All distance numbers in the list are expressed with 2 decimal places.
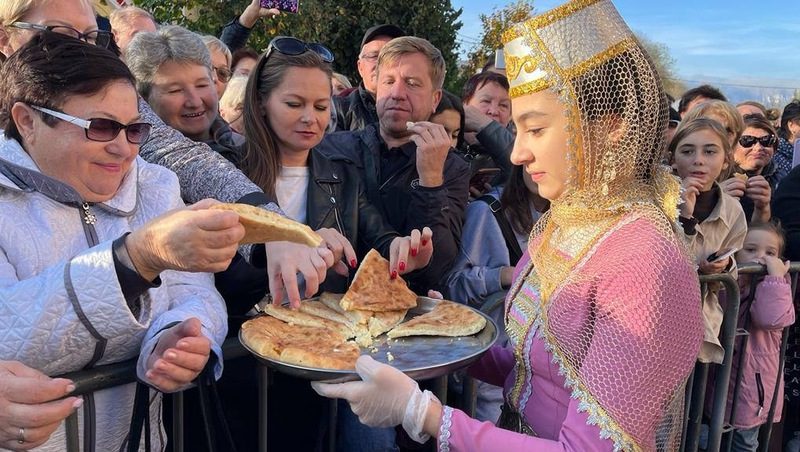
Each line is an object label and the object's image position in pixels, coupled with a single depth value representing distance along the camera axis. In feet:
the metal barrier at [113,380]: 5.51
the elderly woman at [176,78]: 9.81
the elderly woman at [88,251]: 4.76
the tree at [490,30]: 68.85
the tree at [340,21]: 36.32
